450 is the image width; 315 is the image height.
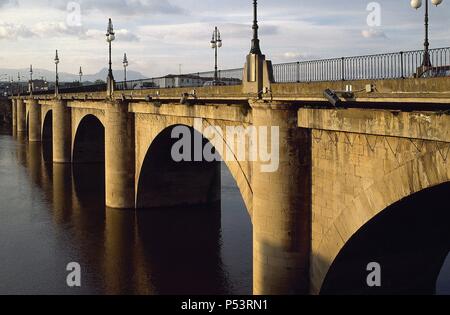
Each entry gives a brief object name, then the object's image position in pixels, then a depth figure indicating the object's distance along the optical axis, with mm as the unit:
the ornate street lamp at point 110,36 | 41000
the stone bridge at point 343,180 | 12570
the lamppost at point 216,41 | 36219
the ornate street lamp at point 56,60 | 70500
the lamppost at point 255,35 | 18703
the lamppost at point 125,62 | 66200
